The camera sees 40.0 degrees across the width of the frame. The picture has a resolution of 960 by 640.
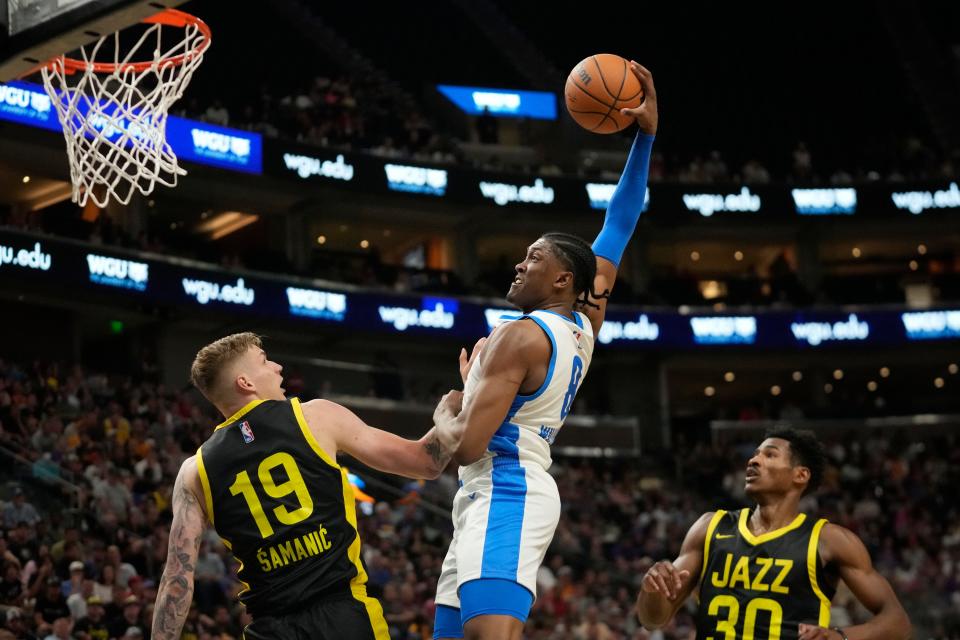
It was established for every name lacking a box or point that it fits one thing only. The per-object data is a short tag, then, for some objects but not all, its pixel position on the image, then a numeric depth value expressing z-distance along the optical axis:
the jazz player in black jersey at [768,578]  5.19
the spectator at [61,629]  9.62
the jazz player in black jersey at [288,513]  4.36
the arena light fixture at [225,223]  26.06
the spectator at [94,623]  10.04
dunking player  4.31
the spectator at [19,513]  11.46
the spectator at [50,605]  10.05
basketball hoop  7.79
